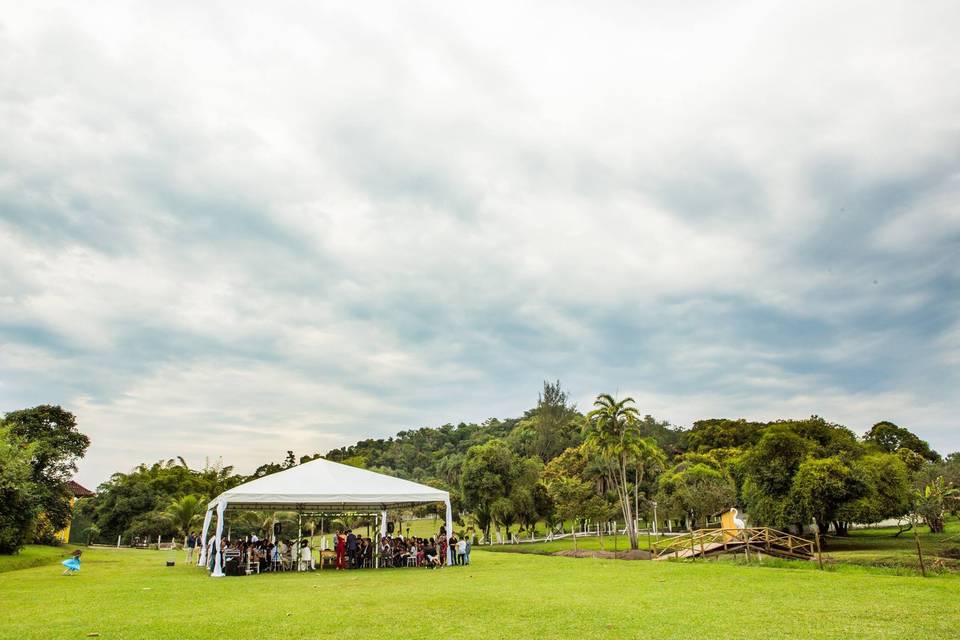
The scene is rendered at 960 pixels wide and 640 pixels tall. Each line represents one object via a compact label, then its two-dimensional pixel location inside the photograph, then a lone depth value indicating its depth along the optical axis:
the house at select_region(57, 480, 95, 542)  54.88
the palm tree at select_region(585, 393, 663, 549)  30.36
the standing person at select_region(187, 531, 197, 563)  26.21
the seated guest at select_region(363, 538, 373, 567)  21.84
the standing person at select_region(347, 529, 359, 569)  21.23
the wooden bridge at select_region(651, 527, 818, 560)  24.11
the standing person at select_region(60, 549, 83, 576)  18.17
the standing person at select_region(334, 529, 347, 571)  21.09
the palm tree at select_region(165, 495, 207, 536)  40.59
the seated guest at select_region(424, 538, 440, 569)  20.44
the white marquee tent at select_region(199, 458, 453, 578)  18.92
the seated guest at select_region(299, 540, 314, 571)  21.12
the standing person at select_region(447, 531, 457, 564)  21.03
